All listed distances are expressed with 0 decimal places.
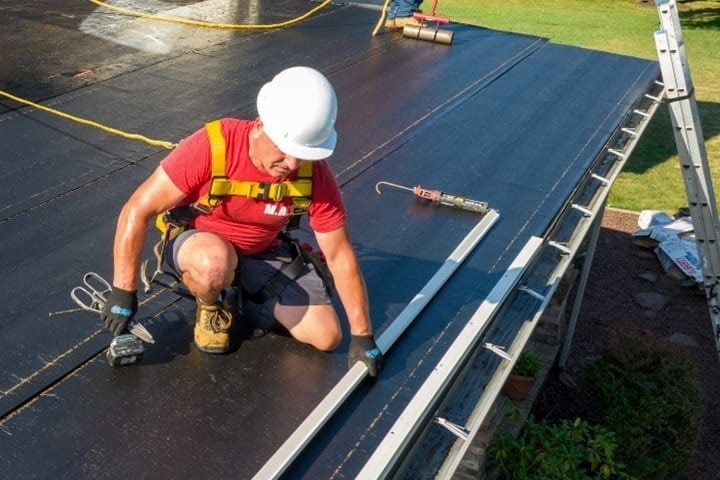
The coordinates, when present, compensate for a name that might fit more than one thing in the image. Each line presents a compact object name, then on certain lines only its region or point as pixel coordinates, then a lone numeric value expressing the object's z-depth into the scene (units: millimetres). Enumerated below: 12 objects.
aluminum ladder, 6922
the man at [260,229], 3141
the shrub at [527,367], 6758
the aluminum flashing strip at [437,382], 3076
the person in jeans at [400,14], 9578
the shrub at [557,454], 5762
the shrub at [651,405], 6406
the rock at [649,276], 9559
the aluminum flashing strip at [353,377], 2990
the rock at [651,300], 9008
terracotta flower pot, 6742
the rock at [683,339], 8375
